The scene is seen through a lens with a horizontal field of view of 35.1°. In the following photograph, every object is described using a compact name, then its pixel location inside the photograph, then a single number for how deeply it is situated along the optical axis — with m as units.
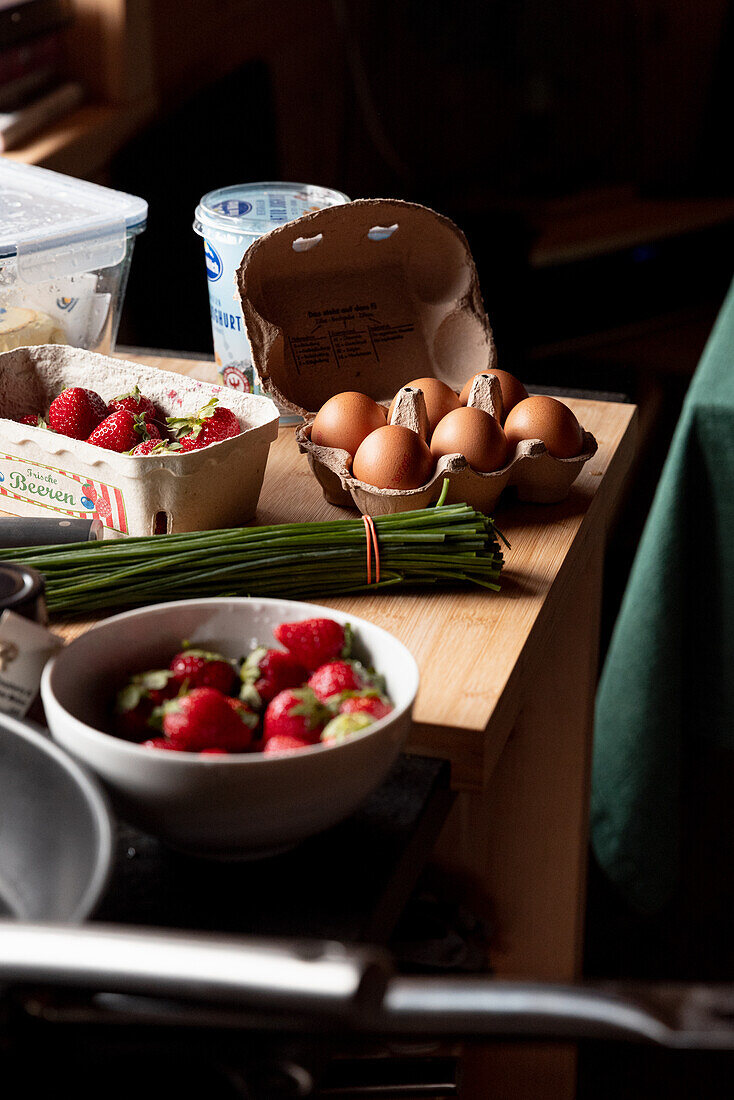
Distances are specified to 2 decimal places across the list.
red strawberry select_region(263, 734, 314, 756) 0.65
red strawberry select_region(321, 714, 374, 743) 0.65
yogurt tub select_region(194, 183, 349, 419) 1.26
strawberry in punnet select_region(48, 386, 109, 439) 1.06
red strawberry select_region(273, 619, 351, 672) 0.73
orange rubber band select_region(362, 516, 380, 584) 0.95
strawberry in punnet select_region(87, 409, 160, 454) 1.03
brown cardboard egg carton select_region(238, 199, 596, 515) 1.20
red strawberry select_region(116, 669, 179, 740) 0.69
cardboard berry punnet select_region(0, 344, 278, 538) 1.00
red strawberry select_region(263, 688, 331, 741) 0.66
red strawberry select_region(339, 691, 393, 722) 0.67
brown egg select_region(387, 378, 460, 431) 1.11
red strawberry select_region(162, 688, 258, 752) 0.65
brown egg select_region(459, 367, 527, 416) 1.14
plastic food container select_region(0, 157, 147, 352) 1.24
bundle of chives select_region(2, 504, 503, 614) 0.90
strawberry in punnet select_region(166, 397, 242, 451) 1.04
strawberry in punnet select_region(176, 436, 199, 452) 1.02
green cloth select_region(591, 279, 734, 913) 1.52
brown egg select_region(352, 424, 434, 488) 1.01
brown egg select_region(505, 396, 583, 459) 1.08
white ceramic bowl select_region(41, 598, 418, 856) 0.61
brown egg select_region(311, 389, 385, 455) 1.08
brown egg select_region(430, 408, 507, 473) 1.04
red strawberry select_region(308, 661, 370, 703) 0.70
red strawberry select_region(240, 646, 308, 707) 0.70
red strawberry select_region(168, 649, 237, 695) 0.70
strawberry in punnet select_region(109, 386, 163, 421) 1.09
